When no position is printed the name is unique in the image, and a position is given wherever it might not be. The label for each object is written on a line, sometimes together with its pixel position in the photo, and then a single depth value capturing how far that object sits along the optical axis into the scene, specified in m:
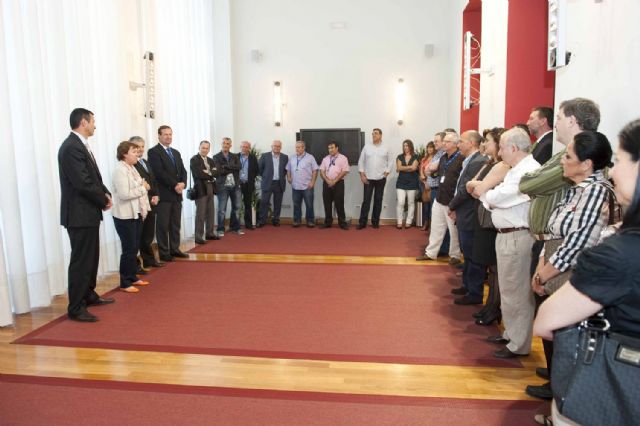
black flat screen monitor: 10.00
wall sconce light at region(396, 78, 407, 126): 10.19
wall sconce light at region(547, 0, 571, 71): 3.31
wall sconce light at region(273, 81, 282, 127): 10.44
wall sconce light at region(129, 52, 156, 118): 6.89
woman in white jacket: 5.19
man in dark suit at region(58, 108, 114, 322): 4.27
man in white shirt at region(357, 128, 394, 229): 9.45
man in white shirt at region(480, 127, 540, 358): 3.33
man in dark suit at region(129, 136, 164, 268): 6.06
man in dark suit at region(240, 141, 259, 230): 9.34
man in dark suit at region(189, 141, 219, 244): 7.66
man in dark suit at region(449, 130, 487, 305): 4.75
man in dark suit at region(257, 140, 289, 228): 9.66
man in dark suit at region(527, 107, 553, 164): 4.01
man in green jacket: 2.81
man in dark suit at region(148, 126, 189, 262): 6.49
